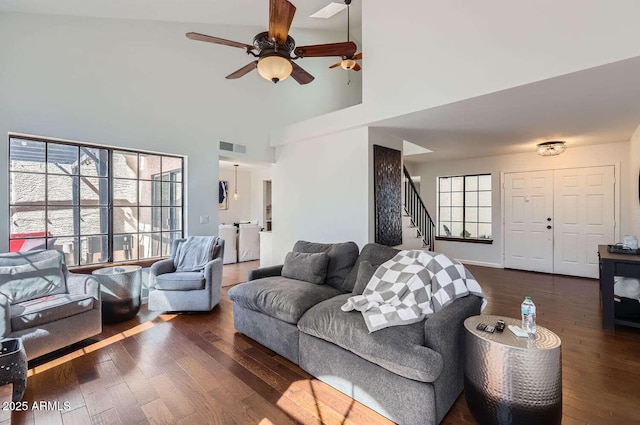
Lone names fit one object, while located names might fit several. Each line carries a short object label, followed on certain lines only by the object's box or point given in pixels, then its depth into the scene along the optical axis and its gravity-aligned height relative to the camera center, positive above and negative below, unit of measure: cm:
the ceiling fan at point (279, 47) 253 +159
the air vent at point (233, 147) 497 +111
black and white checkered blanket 208 -58
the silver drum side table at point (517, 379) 161 -91
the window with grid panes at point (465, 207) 668 +15
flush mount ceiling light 494 +109
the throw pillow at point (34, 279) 277 -63
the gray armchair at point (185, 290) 367 -95
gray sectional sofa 180 -88
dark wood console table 314 -64
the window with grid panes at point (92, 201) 335 +16
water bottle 179 -64
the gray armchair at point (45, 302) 247 -81
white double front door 527 -10
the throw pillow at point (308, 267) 318 -59
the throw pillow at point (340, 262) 318 -53
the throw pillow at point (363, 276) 266 -56
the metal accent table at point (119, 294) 339 -93
